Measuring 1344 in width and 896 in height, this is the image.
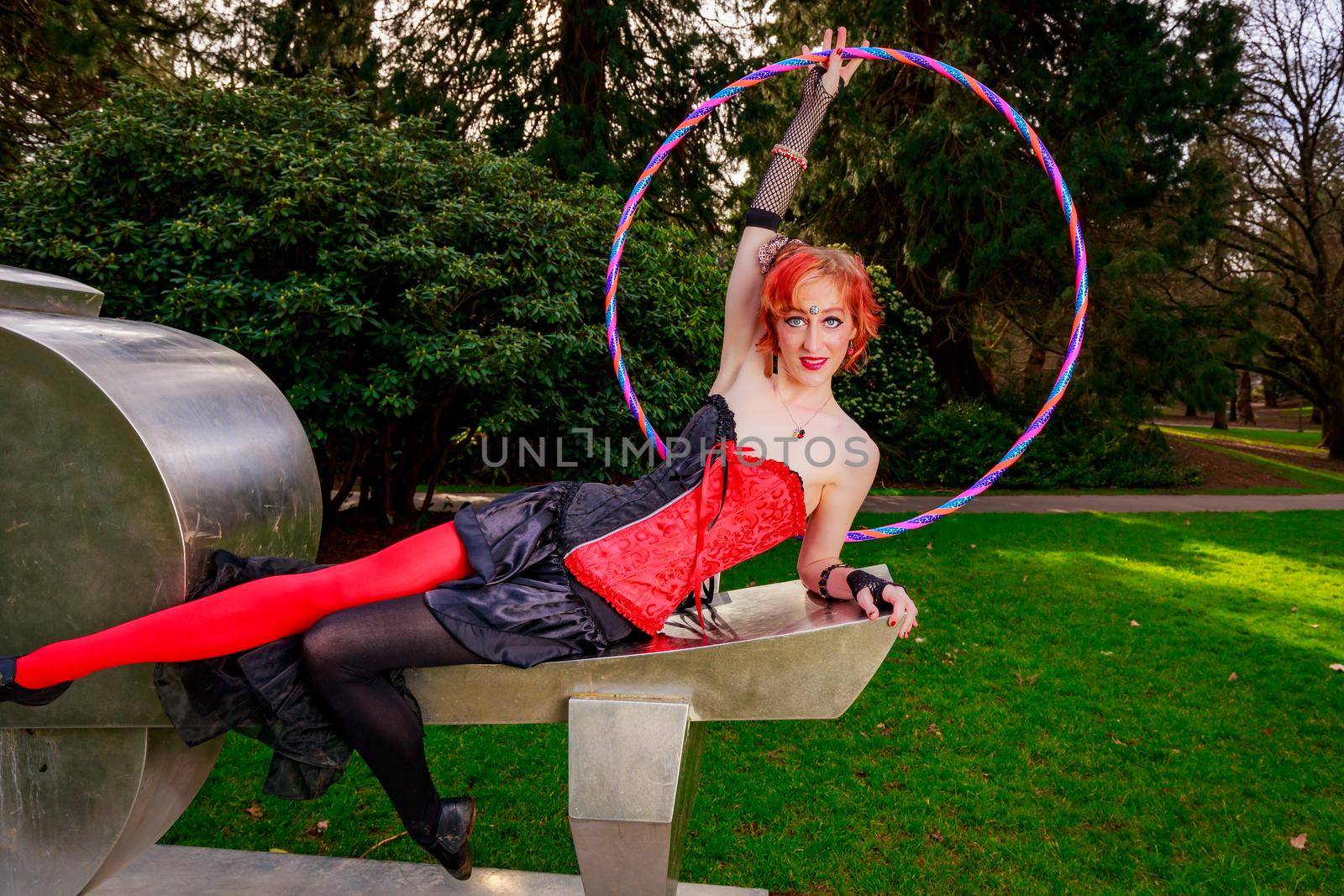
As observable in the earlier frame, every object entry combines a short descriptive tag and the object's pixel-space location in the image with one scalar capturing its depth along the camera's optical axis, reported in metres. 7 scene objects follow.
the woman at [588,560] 2.18
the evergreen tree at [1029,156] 11.62
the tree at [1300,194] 17.80
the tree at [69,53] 9.12
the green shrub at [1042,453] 12.88
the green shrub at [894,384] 12.82
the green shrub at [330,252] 5.42
